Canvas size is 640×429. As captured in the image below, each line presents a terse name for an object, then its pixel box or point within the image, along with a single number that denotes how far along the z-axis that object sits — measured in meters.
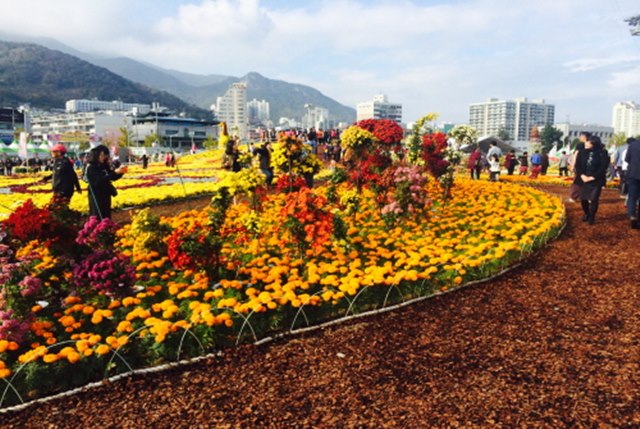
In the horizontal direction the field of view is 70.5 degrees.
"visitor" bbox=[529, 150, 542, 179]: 23.47
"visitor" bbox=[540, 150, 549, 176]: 24.73
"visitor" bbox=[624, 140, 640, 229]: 9.00
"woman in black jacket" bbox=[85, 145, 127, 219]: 7.66
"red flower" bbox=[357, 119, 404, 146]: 12.88
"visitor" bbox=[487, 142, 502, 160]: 19.00
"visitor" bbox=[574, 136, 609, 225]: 9.65
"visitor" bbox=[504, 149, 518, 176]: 24.20
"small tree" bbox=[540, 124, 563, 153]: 121.11
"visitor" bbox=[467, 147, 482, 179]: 20.03
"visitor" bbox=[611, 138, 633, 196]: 14.04
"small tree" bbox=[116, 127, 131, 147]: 108.12
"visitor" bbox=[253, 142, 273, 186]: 12.59
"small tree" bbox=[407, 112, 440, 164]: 13.09
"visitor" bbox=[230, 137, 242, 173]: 11.16
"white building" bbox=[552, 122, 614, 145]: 188.50
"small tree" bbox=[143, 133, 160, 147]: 115.56
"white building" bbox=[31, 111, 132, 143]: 153.62
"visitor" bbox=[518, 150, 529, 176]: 24.85
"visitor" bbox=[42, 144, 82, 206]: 8.85
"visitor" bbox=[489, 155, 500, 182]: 19.20
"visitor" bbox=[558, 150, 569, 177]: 24.21
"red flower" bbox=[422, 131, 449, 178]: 12.39
